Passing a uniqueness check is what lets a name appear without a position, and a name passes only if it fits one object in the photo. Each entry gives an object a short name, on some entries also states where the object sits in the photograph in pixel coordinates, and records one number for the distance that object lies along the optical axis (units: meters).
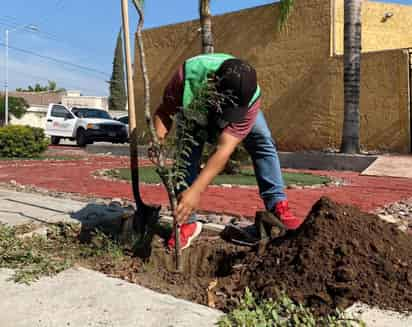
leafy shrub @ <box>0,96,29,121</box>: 43.97
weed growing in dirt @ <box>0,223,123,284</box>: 2.89
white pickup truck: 19.89
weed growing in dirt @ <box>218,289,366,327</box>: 1.95
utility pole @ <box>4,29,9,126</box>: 36.84
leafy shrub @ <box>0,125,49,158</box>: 13.18
